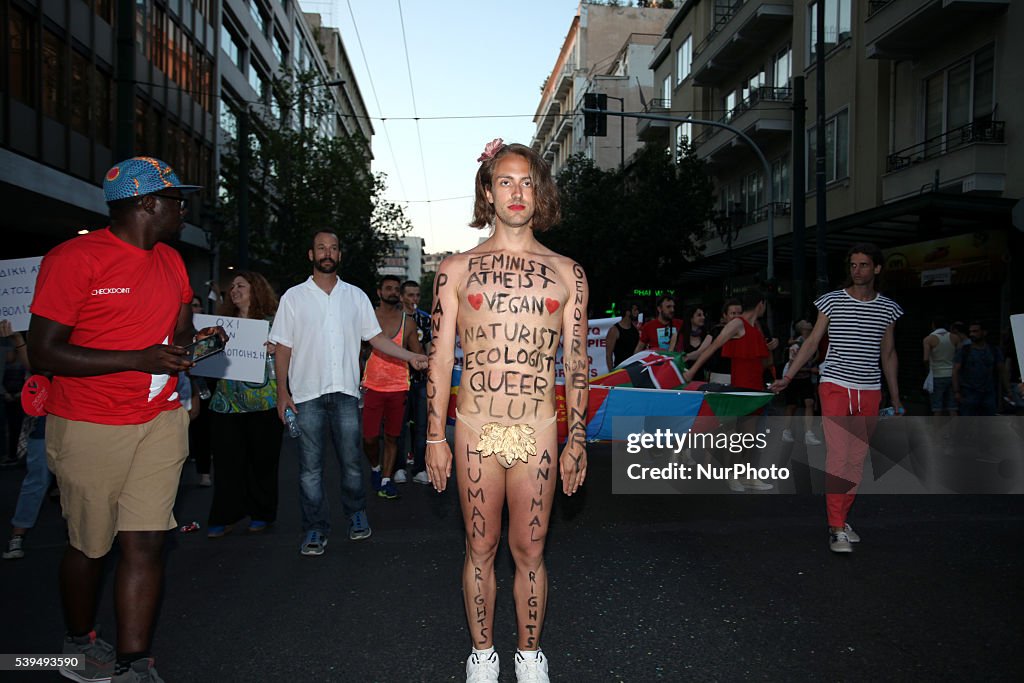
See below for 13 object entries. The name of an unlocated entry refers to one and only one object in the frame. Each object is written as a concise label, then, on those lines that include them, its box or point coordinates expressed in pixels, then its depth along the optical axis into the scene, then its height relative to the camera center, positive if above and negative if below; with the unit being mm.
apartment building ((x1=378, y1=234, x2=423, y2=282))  130250 +13877
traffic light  20859 +5443
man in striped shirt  5781 -229
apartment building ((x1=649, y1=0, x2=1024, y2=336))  15539 +4644
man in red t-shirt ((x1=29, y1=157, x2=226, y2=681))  3271 -263
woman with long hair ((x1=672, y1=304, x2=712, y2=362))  11805 +86
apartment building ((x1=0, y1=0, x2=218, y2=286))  16531 +5475
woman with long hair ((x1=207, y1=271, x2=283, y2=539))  6324 -886
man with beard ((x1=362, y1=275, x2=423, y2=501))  7852 -597
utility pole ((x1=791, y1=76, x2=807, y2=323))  16438 +2885
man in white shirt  5738 -214
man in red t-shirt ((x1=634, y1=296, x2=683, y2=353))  11392 +122
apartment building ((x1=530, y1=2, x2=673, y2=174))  57844 +20907
